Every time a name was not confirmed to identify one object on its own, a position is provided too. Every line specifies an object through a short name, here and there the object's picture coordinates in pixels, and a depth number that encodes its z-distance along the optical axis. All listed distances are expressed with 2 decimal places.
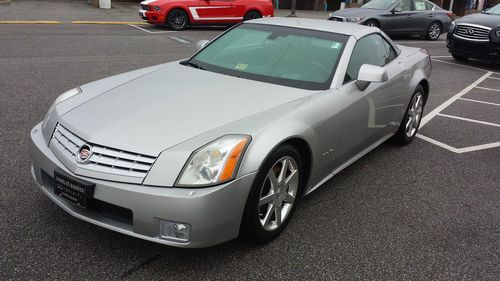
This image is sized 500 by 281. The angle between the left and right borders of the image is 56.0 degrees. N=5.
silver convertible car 2.63
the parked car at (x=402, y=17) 14.30
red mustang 14.02
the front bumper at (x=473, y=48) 11.02
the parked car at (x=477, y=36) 10.95
